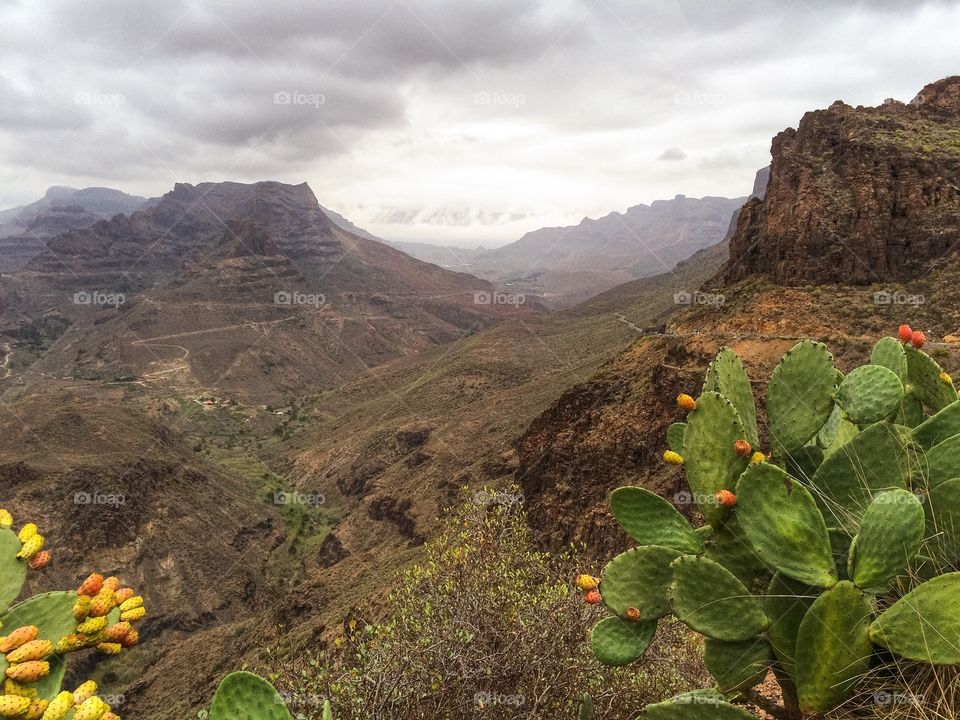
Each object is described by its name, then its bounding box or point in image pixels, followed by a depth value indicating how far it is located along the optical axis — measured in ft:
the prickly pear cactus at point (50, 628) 8.99
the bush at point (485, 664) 19.94
